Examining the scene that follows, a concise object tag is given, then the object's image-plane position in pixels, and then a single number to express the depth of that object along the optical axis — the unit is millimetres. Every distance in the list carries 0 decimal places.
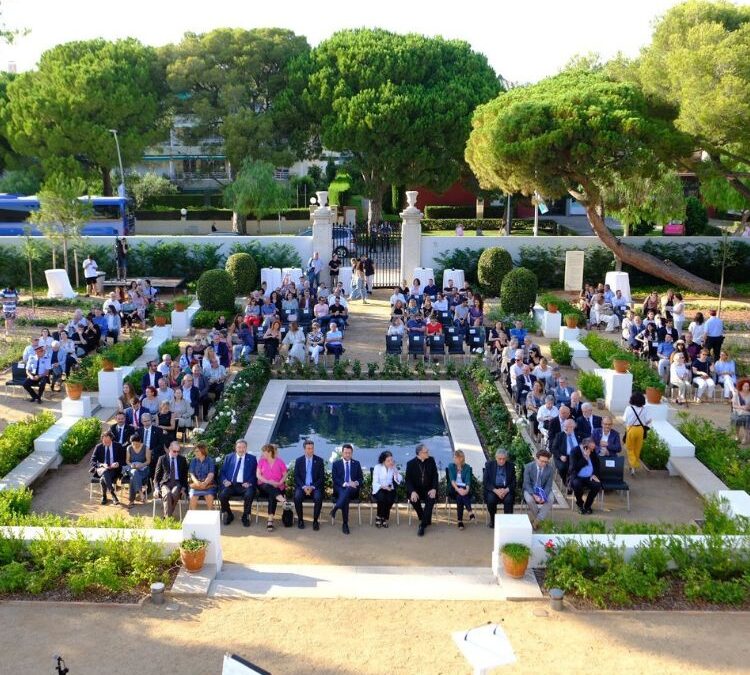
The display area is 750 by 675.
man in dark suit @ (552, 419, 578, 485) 11523
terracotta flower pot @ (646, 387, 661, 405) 13625
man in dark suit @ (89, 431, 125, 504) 11219
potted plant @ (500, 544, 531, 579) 8820
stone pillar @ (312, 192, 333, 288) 26422
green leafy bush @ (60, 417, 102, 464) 12526
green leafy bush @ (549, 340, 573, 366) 18188
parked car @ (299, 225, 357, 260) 29577
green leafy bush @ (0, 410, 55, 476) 11891
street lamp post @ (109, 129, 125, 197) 40078
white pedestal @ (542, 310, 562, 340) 20797
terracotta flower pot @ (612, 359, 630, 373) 15173
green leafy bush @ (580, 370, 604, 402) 15602
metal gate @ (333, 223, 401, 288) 28375
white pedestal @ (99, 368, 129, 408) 15086
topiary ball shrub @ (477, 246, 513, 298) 25500
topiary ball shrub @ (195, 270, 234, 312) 22484
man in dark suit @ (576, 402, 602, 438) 11820
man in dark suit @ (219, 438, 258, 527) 10672
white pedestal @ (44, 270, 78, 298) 25141
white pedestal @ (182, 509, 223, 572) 9078
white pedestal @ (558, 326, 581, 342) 19375
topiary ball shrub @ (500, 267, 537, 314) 22562
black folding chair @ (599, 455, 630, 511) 11133
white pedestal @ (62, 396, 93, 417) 13969
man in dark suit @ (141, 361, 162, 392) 13848
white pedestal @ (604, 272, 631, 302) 24125
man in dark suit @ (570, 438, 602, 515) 10922
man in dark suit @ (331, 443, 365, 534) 10578
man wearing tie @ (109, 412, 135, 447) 11664
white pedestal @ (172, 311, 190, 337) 20875
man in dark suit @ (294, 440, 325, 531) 10547
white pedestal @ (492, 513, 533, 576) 9000
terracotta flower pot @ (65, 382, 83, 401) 13812
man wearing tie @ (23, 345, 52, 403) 15555
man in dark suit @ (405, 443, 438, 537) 10477
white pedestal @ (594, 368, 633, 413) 15188
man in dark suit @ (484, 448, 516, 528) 10523
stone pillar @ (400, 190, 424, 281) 26344
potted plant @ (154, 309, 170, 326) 19312
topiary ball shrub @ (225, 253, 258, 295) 25391
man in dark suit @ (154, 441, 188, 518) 10719
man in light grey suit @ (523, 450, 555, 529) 10516
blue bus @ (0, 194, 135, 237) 34219
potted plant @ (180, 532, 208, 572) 8914
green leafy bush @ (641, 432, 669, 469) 12406
